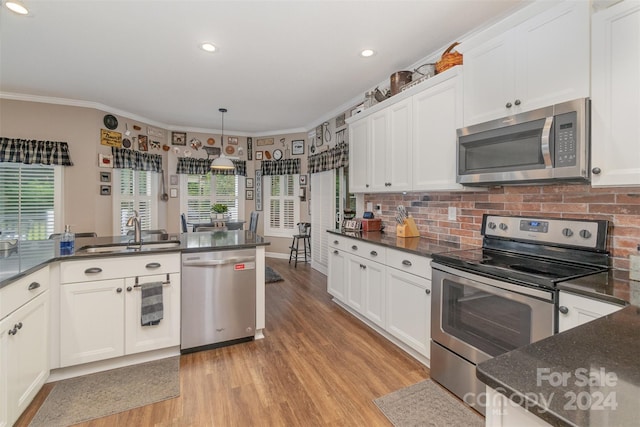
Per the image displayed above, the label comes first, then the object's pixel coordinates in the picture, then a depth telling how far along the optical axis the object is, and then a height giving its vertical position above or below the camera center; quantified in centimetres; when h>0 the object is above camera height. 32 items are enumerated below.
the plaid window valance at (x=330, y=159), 434 +81
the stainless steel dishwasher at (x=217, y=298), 251 -78
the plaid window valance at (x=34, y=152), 393 +76
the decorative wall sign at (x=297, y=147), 604 +128
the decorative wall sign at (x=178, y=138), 591 +141
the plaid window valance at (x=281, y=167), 604 +88
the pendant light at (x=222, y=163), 483 +75
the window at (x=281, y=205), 630 +10
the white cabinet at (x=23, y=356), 157 -87
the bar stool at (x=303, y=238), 576 -56
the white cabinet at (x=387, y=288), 231 -72
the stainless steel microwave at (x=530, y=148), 160 +40
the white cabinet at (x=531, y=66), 162 +90
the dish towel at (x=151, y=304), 232 -75
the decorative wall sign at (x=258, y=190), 657 +43
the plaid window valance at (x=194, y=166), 586 +84
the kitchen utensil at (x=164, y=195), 567 +26
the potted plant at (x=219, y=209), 544 +0
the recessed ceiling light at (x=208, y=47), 277 +153
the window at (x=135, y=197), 486 +20
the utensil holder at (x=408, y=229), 302 -19
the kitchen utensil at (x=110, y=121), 462 +136
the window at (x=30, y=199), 397 +12
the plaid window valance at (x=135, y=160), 475 +82
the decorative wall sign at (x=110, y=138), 460 +111
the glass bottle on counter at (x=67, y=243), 223 -27
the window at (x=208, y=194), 609 +31
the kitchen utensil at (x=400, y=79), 299 +132
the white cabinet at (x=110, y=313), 216 -79
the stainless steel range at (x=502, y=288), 156 -44
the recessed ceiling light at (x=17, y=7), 208 +143
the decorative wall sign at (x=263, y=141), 645 +147
